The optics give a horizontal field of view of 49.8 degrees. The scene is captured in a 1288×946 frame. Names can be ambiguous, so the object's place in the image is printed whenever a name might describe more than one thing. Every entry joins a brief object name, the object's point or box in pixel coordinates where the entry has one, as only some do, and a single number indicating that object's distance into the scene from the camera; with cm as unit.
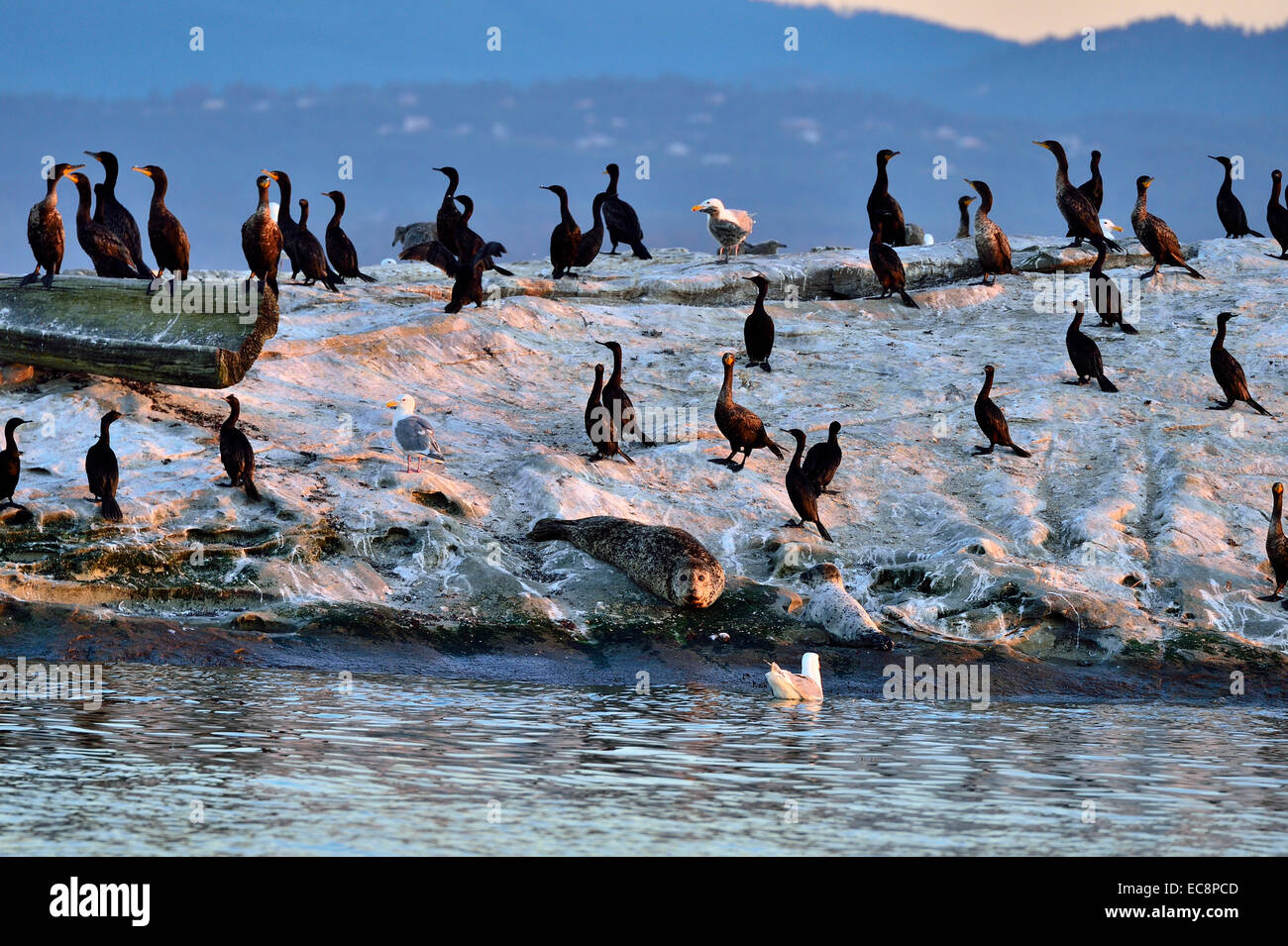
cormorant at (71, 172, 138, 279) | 1555
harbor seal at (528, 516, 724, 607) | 1198
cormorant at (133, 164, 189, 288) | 1566
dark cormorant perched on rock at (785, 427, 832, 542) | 1339
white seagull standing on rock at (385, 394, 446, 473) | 1409
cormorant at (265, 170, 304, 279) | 1986
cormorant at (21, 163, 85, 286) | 1459
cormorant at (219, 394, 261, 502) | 1248
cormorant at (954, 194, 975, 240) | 2767
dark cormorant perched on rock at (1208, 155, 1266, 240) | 2502
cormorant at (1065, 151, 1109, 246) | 2502
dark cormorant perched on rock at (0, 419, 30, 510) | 1188
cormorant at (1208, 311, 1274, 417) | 1719
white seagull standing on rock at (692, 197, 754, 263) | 2467
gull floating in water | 1021
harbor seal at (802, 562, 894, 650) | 1188
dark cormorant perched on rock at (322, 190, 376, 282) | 2152
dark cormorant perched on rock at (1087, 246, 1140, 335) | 2086
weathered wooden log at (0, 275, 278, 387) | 1379
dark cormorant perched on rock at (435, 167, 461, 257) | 2392
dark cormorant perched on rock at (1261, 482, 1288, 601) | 1295
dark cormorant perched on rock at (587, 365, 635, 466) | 1516
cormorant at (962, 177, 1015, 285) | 2261
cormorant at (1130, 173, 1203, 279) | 2236
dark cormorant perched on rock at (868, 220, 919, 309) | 2161
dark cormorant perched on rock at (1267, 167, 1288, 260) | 2330
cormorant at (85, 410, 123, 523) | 1195
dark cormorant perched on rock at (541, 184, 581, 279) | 2288
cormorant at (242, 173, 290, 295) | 1597
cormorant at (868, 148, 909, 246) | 2380
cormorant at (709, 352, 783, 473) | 1489
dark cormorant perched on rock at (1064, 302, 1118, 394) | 1780
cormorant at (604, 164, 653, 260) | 2573
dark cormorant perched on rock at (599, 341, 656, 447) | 1541
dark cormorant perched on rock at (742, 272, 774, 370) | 1806
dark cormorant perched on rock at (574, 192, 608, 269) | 2334
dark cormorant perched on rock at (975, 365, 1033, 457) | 1586
